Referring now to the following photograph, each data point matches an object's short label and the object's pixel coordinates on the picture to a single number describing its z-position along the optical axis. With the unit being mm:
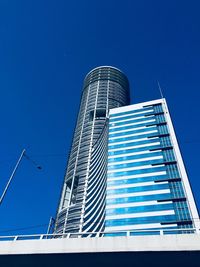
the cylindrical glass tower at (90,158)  109562
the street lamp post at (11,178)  23875
